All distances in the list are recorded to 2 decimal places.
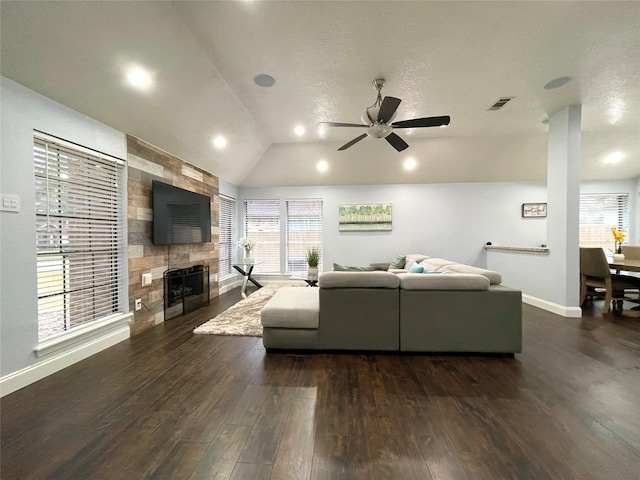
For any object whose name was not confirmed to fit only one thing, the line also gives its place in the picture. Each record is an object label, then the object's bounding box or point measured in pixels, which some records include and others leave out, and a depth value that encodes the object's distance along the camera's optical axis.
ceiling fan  2.65
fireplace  3.59
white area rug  3.02
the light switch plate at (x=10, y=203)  1.84
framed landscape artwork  5.89
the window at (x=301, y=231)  6.16
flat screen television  3.31
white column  3.53
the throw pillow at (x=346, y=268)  4.43
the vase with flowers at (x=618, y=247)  3.99
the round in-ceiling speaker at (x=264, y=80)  2.82
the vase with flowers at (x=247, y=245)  4.85
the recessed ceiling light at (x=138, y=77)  2.32
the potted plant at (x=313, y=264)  4.79
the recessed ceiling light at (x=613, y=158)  4.99
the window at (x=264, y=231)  6.23
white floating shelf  3.90
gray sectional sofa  2.39
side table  4.67
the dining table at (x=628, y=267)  3.50
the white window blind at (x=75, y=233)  2.15
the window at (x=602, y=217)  5.63
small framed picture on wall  5.62
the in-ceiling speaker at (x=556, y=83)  2.91
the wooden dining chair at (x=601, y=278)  3.60
